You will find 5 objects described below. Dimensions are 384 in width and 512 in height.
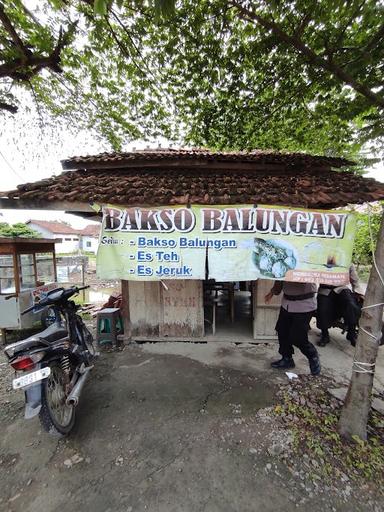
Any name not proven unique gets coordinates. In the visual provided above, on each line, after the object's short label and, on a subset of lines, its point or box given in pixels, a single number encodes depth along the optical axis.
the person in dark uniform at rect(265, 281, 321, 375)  3.81
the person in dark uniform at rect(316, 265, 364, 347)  5.05
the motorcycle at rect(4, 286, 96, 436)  2.62
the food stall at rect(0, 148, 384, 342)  3.53
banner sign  3.53
